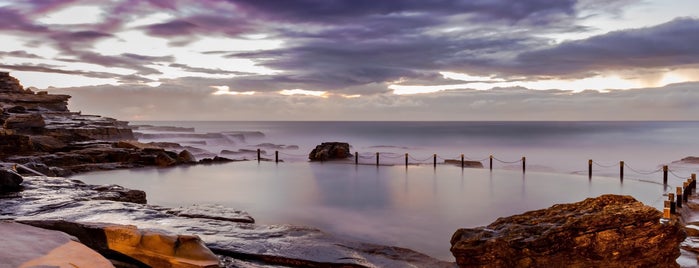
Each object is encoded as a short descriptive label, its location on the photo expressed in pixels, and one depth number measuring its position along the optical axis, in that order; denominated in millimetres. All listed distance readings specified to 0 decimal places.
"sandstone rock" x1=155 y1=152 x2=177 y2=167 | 23109
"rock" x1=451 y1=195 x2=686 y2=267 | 6457
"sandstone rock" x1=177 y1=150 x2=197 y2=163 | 24597
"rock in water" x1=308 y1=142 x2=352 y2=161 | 28141
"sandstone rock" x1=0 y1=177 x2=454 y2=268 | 6730
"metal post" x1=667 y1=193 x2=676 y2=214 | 10805
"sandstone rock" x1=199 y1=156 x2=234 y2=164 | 25425
